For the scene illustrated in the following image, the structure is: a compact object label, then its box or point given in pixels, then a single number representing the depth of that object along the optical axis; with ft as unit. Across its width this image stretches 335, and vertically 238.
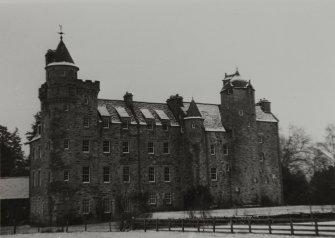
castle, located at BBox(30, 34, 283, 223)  170.30
